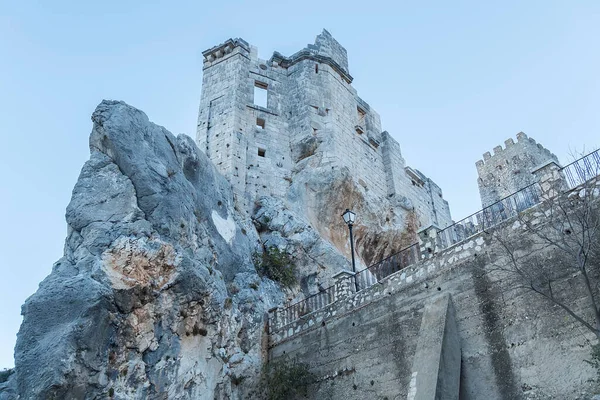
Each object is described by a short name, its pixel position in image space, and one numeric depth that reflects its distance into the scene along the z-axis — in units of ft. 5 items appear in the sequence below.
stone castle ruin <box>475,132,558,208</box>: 109.81
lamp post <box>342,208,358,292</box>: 47.34
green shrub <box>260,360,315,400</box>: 41.83
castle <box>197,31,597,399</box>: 32.60
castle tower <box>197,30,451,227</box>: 67.97
